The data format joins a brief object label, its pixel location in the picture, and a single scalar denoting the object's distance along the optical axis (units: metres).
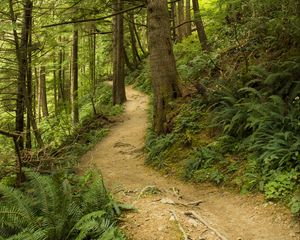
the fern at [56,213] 4.65
